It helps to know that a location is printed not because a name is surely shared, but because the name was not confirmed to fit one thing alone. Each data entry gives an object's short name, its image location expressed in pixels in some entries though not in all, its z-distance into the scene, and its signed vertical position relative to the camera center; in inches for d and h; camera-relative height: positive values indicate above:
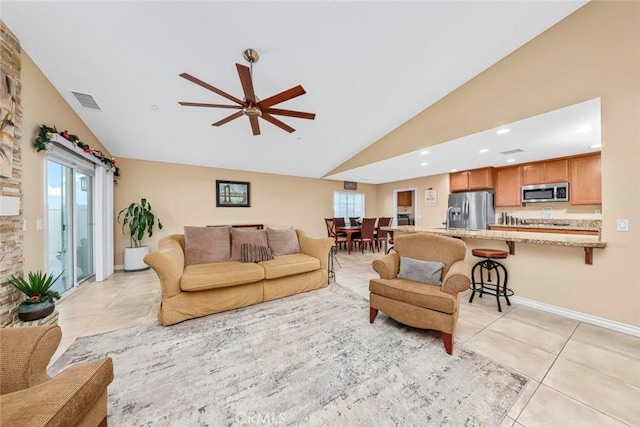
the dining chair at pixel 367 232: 233.9 -21.3
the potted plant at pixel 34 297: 75.8 -29.4
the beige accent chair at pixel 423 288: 74.9 -28.4
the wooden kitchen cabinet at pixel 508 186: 186.7 +21.0
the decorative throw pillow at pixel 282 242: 137.3 -18.2
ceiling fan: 78.4 +45.2
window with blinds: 297.0 +10.5
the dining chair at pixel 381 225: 251.2 -16.6
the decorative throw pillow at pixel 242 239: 124.4 -14.9
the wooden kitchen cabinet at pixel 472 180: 197.2 +29.0
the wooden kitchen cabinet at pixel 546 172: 164.4 +29.4
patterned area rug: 51.8 -46.2
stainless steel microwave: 163.3 +13.5
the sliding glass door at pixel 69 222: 111.4 -4.7
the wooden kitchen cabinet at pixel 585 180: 151.6 +20.4
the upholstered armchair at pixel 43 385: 31.1 -27.2
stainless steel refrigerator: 199.2 -0.2
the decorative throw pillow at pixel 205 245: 115.8 -17.0
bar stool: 108.8 -32.9
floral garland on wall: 92.1 +35.0
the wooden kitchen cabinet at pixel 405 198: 334.0 +19.9
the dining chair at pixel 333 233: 243.7 -23.4
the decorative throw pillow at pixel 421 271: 90.3 -24.5
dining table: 236.5 -20.6
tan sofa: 91.1 -31.1
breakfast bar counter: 87.6 -12.3
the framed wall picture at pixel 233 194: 217.6 +18.7
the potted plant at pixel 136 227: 168.9 -10.8
